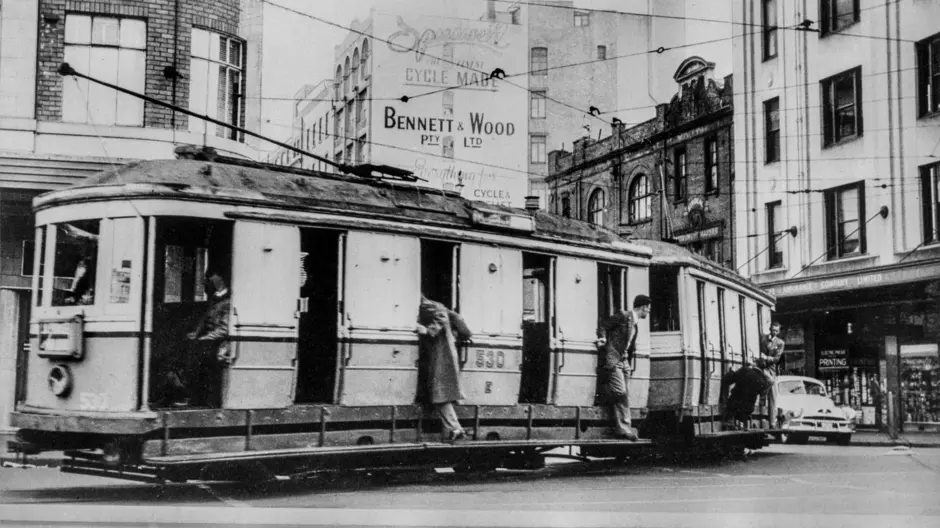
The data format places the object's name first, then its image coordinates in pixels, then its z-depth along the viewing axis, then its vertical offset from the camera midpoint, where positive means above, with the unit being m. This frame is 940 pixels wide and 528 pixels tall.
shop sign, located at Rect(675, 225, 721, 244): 25.91 +3.31
